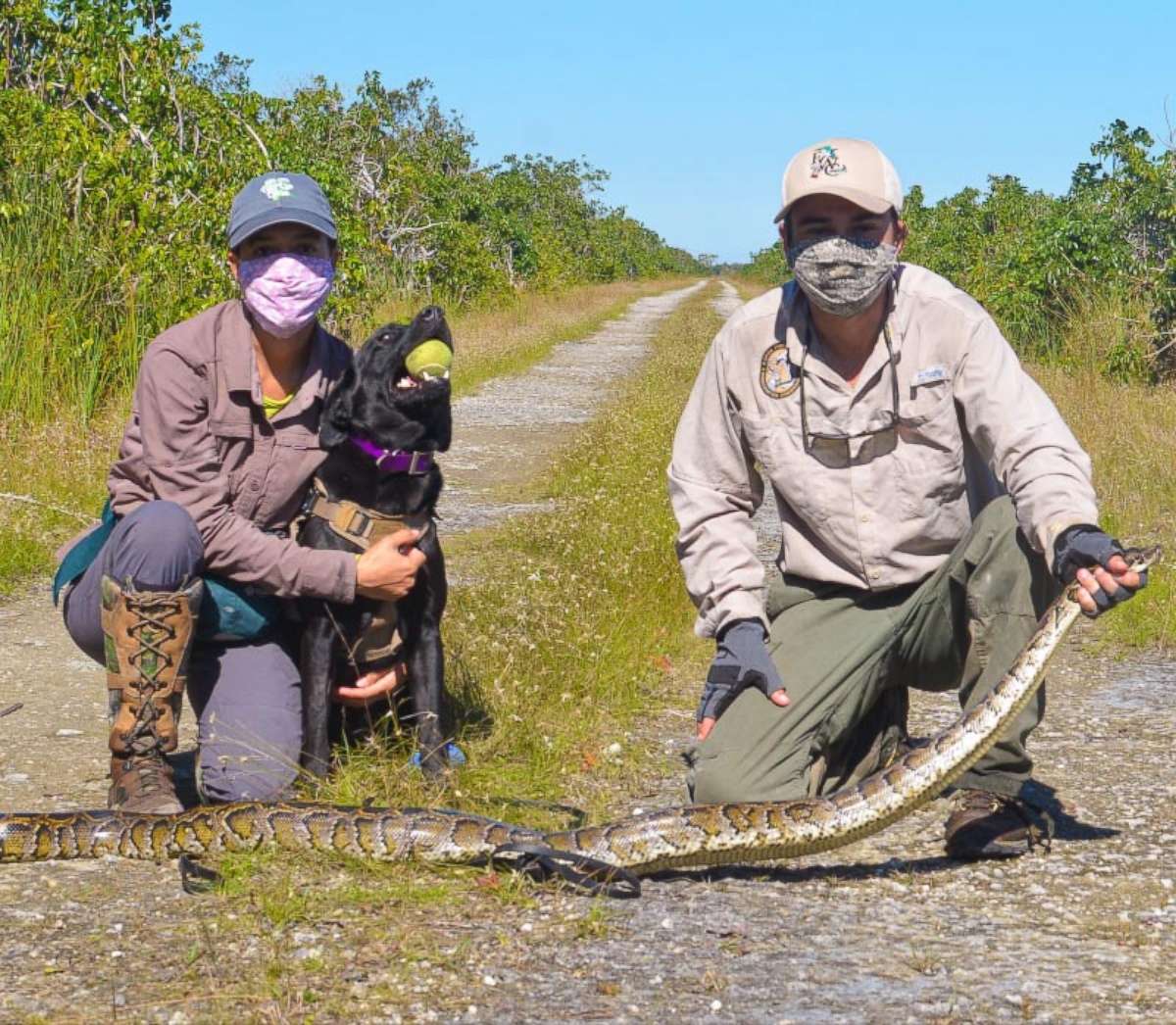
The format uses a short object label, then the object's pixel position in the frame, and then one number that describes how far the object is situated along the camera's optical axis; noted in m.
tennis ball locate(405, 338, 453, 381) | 4.02
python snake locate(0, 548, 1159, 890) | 3.77
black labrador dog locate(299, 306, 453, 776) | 4.09
